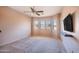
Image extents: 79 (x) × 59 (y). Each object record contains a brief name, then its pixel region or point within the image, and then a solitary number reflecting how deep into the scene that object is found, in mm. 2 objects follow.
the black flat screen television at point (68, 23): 1837
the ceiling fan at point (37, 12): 1773
